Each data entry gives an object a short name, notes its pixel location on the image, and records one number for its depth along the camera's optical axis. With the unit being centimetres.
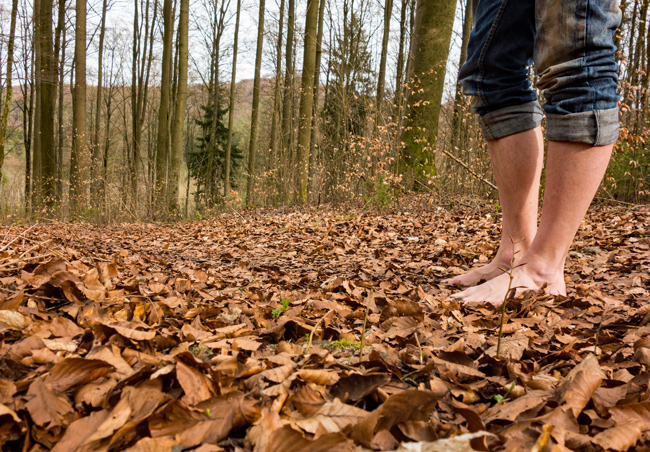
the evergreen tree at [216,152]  2285
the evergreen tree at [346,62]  1332
